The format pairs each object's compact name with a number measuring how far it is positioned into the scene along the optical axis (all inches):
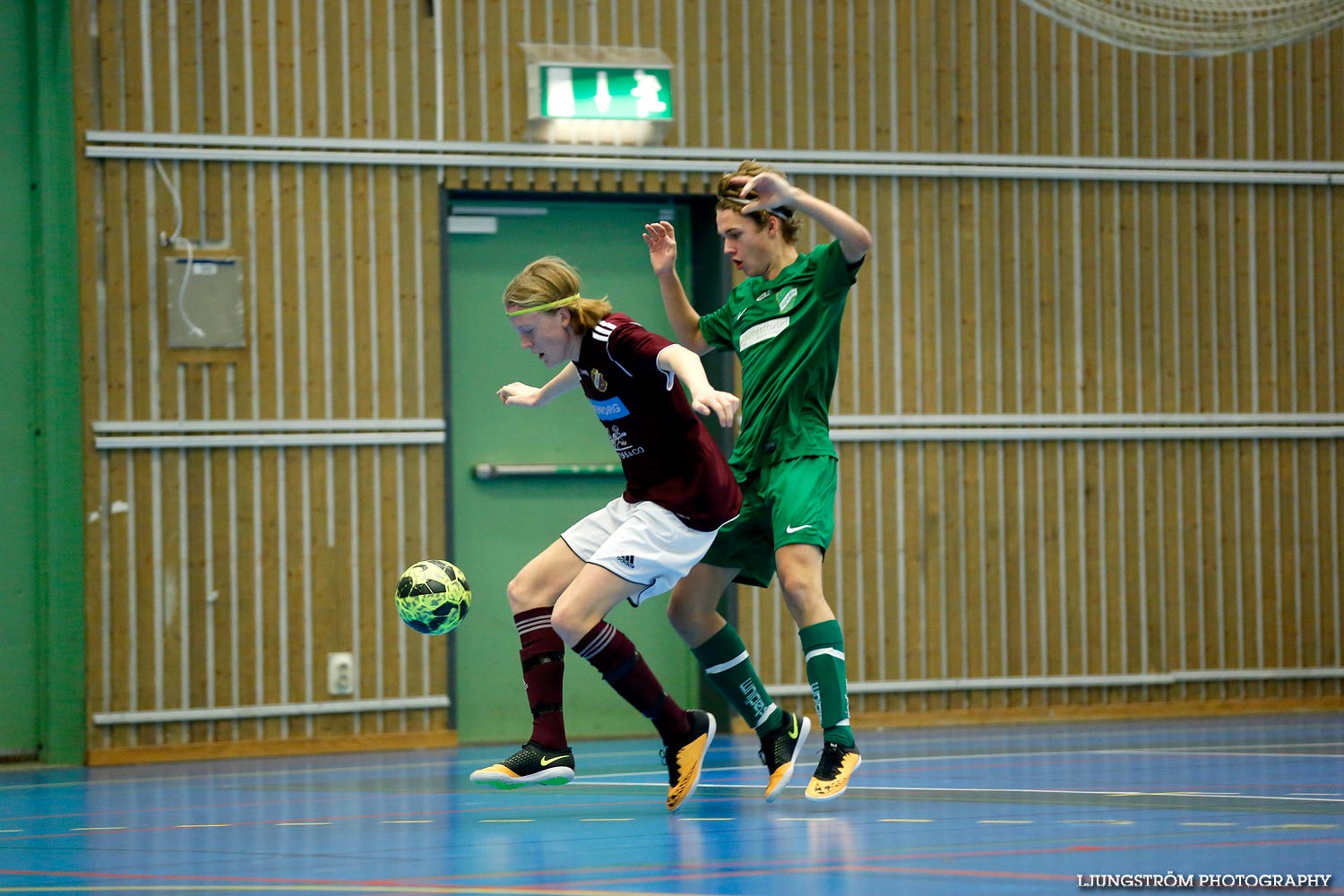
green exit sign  745.5
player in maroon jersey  396.7
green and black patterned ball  501.6
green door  755.9
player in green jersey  406.8
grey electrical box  698.2
